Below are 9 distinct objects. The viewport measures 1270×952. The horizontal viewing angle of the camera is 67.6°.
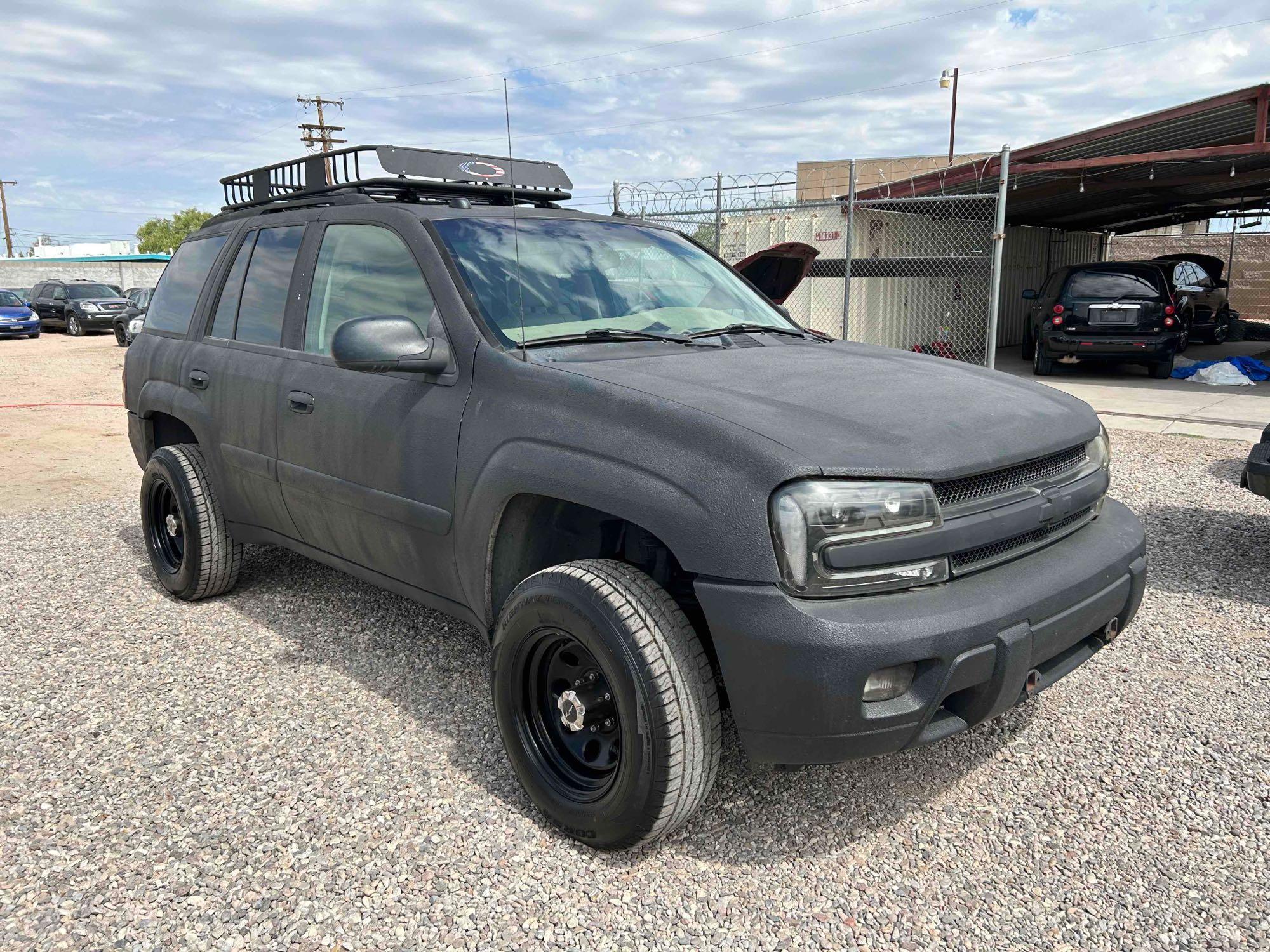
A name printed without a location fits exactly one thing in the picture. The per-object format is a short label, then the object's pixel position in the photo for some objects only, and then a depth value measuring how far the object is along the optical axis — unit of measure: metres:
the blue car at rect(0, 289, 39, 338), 25.50
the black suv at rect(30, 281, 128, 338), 26.56
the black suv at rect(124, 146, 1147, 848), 2.26
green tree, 86.19
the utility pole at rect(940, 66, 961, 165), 40.08
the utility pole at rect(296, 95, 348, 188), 49.42
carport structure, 12.05
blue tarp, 14.02
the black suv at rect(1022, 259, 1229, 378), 13.20
